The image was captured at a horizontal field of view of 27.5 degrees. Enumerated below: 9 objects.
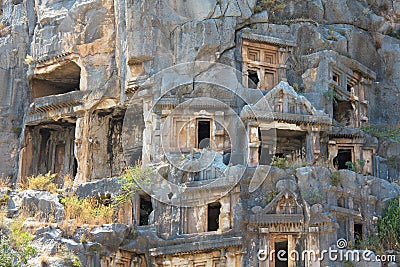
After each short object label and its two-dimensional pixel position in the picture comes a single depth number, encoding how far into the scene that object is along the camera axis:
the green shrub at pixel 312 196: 30.36
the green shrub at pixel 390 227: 30.06
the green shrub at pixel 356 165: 33.83
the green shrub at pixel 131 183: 32.69
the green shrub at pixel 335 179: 31.25
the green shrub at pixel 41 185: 34.25
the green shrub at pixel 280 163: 31.57
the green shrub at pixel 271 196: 30.39
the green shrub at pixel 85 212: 30.38
